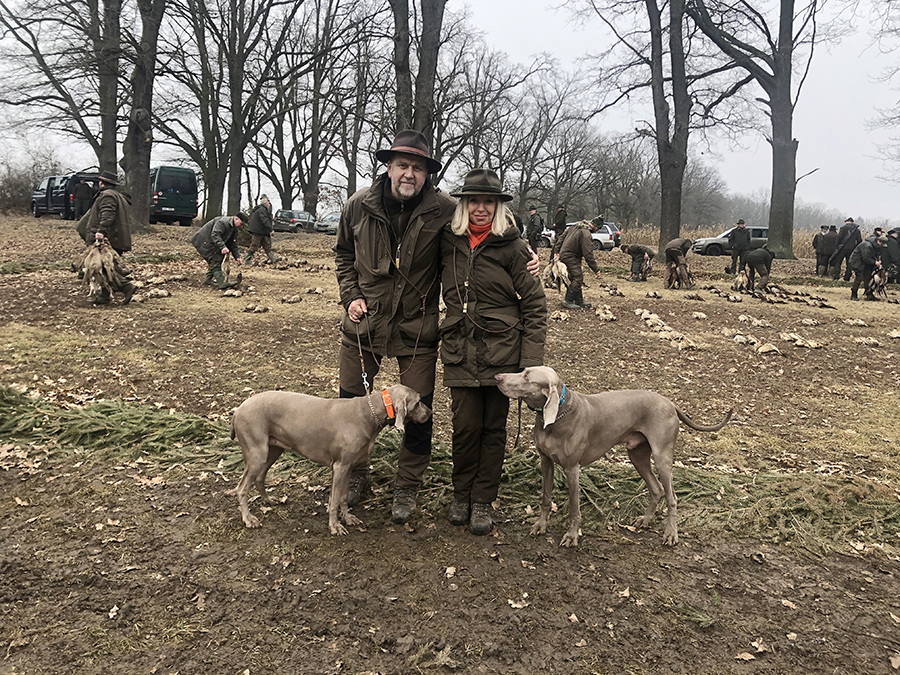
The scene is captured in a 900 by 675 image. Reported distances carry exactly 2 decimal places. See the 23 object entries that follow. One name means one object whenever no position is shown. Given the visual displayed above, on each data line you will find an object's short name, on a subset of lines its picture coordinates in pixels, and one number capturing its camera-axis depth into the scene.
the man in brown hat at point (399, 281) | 3.90
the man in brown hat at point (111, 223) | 10.42
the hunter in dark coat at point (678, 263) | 17.50
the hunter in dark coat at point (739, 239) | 19.72
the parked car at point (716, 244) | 32.62
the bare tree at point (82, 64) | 18.94
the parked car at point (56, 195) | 26.23
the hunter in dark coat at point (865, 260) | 16.38
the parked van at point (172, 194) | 28.59
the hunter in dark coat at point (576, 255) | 13.38
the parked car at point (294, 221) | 36.09
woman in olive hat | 3.78
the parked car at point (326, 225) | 39.03
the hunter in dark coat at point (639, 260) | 19.39
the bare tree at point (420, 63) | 22.27
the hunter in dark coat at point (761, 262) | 16.81
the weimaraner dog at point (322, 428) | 3.85
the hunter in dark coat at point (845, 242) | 20.93
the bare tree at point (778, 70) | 25.02
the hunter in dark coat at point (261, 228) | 16.73
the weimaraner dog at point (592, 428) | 3.60
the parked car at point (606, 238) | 31.95
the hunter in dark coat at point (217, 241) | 13.20
